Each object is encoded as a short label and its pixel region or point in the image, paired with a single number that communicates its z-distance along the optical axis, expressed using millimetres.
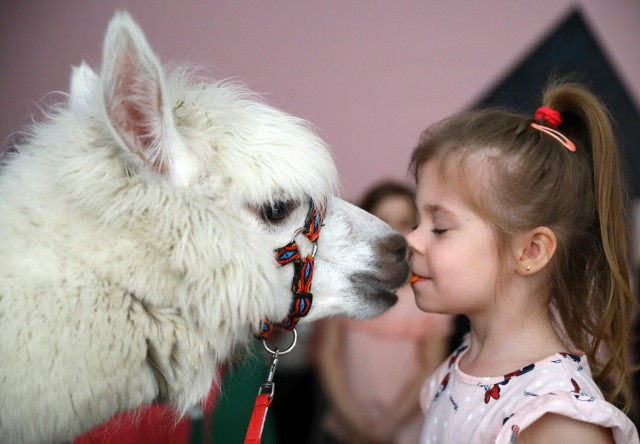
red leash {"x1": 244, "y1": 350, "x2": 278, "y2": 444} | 1058
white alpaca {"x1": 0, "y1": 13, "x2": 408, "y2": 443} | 937
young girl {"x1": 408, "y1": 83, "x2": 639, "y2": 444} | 1241
